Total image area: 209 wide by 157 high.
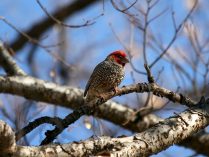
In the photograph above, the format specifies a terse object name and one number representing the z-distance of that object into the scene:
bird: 11.77
